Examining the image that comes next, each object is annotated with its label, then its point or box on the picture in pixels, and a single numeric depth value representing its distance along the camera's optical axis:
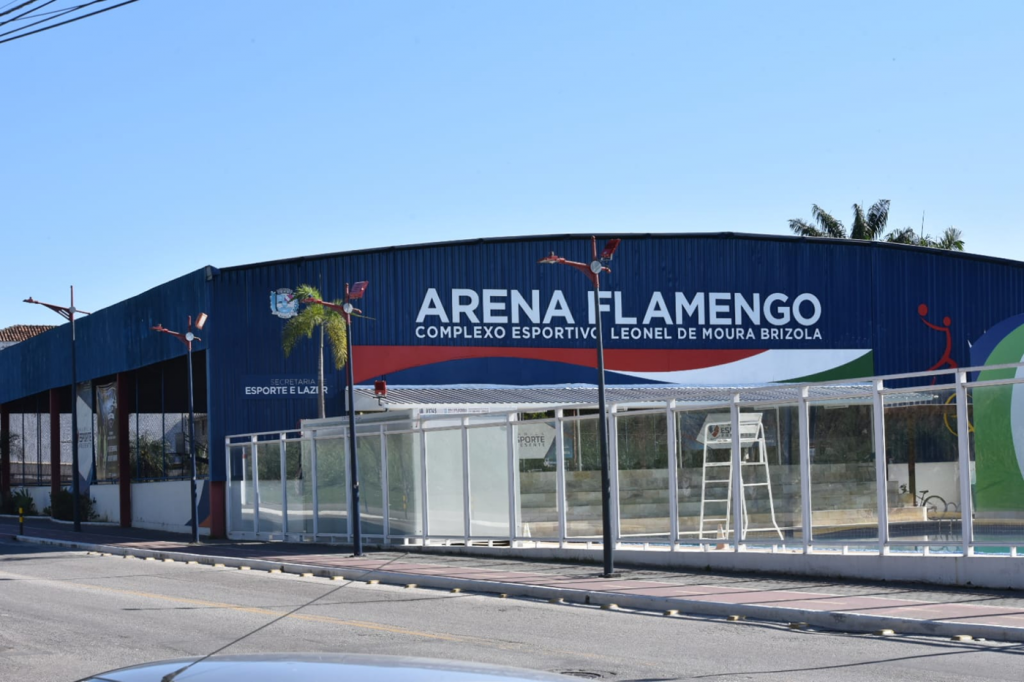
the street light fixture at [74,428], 37.66
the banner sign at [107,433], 42.31
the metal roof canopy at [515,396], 32.75
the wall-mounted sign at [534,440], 22.33
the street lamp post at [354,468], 23.73
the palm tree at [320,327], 34.12
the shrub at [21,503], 51.72
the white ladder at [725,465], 18.38
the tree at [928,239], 62.94
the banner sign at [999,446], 15.06
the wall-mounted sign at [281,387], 34.81
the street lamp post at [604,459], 18.17
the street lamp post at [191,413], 31.12
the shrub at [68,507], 44.09
